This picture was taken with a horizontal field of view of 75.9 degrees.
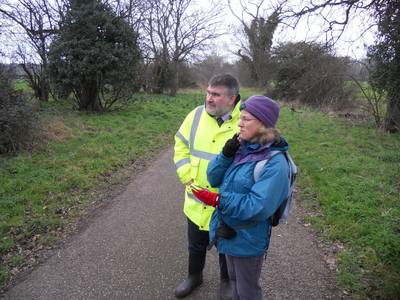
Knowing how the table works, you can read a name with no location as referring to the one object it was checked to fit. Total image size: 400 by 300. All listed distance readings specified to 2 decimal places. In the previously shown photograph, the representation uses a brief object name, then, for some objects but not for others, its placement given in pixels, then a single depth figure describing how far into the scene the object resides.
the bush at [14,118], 5.63
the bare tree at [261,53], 7.28
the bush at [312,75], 7.99
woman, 1.68
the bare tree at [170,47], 21.62
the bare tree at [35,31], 10.75
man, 2.31
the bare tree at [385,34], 6.68
